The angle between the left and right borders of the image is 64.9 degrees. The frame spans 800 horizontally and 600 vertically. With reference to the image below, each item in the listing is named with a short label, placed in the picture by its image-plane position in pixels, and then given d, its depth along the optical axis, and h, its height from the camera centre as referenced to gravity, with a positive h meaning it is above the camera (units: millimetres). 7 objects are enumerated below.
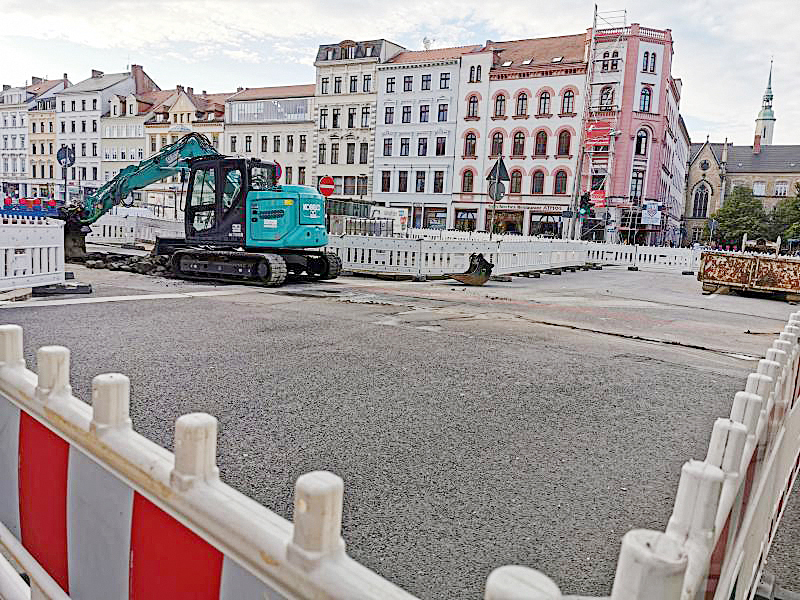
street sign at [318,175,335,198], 20828 +1497
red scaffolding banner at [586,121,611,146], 49125 +8709
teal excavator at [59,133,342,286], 14914 +76
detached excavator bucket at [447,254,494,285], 17906 -986
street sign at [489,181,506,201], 18414 +1469
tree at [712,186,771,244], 76562 +4223
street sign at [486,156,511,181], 18670 +1992
